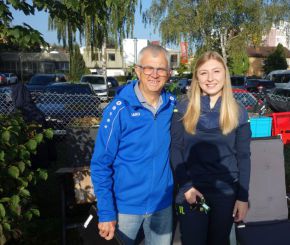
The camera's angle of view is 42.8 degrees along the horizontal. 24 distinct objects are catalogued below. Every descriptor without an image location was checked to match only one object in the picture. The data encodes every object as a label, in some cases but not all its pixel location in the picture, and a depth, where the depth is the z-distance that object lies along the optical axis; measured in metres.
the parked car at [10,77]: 36.23
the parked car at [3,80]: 32.52
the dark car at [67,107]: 9.37
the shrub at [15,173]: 2.57
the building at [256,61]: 57.28
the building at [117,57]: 28.72
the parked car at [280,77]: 25.04
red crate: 8.66
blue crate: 6.36
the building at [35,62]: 58.58
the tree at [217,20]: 23.81
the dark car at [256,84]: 21.95
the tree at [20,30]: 2.59
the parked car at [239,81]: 22.07
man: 2.30
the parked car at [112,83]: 24.67
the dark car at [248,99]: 10.71
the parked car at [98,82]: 21.36
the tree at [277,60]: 45.19
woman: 2.46
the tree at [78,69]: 36.34
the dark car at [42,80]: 21.27
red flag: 23.86
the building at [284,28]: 26.77
